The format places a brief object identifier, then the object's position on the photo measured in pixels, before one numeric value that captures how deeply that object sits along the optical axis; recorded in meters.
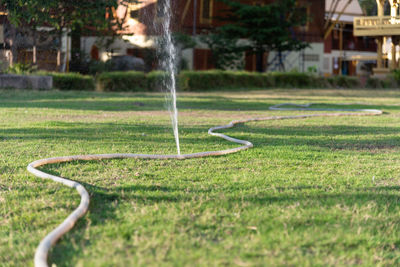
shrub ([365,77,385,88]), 22.38
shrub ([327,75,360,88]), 22.14
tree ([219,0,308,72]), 23.70
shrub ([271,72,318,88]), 21.36
